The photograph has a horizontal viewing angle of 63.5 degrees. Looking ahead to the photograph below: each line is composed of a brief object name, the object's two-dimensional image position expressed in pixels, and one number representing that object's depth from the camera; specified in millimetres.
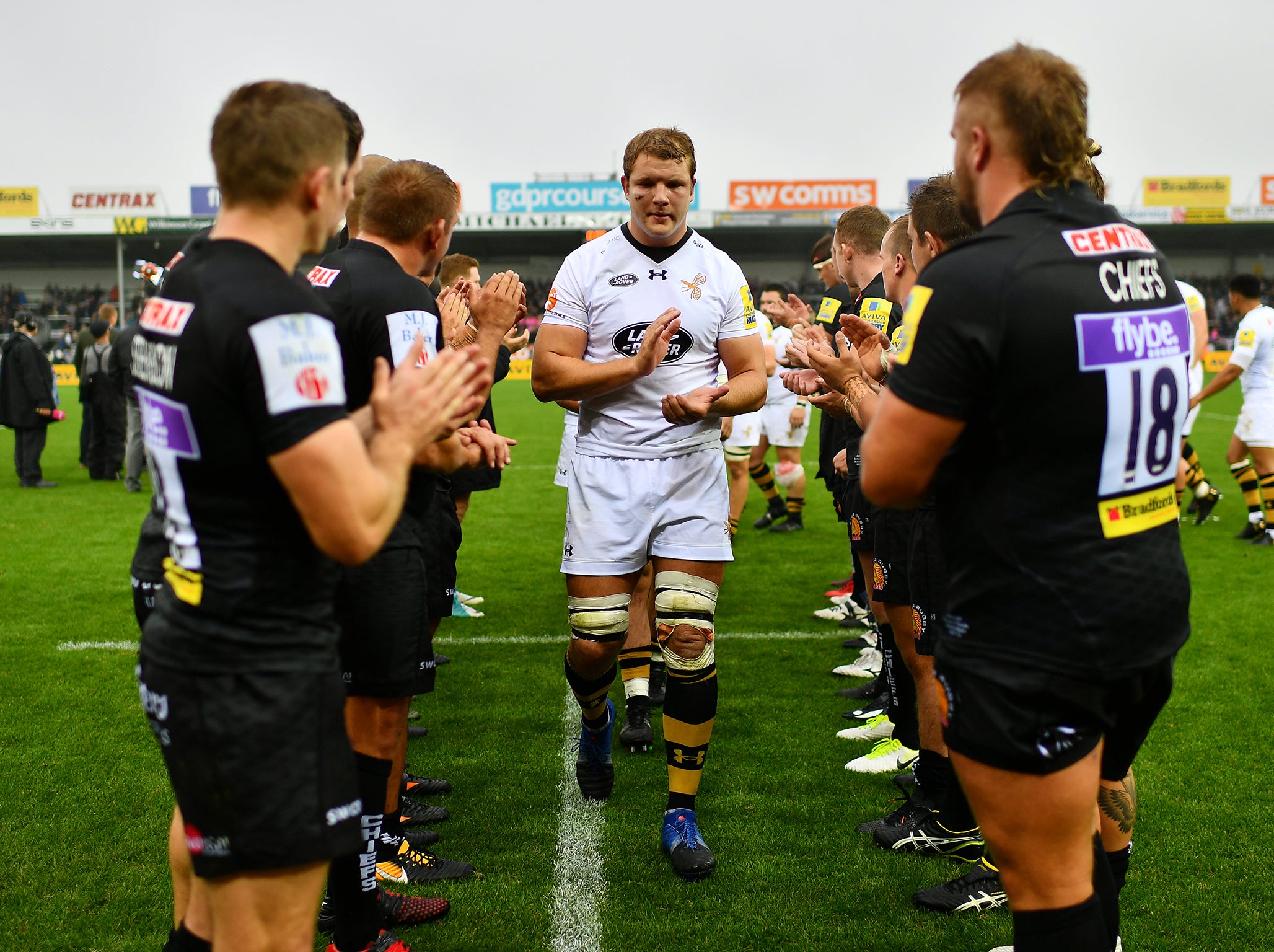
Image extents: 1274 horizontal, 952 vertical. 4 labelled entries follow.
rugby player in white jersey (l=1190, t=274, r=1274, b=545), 9820
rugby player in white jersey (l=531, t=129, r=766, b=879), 3965
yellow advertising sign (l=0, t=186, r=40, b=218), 51844
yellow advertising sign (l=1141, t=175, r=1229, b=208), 51250
